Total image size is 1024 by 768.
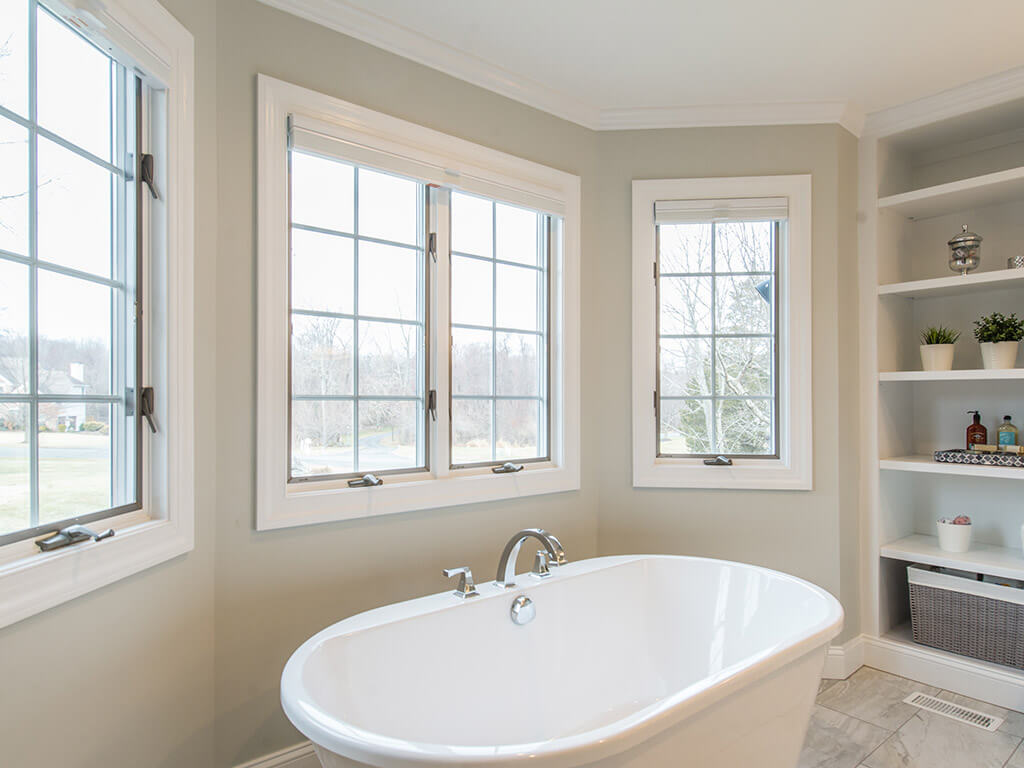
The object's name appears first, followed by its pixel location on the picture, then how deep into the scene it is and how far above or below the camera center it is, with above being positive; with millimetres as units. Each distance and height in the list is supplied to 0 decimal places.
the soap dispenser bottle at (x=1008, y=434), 2726 -204
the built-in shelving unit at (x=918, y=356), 2738 +150
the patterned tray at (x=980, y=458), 2545 -301
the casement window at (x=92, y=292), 1206 +223
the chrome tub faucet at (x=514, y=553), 2049 -542
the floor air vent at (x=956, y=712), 2387 -1288
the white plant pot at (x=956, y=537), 2764 -665
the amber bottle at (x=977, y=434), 2830 -213
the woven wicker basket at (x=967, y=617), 2549 -976
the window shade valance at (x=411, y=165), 1999 +801
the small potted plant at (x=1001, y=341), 2627 +195
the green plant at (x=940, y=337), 2840 +229
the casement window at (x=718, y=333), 2793 +253
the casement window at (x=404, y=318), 1979 +266
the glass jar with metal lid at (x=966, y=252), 2738 +598
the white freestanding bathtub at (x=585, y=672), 1244 -785
